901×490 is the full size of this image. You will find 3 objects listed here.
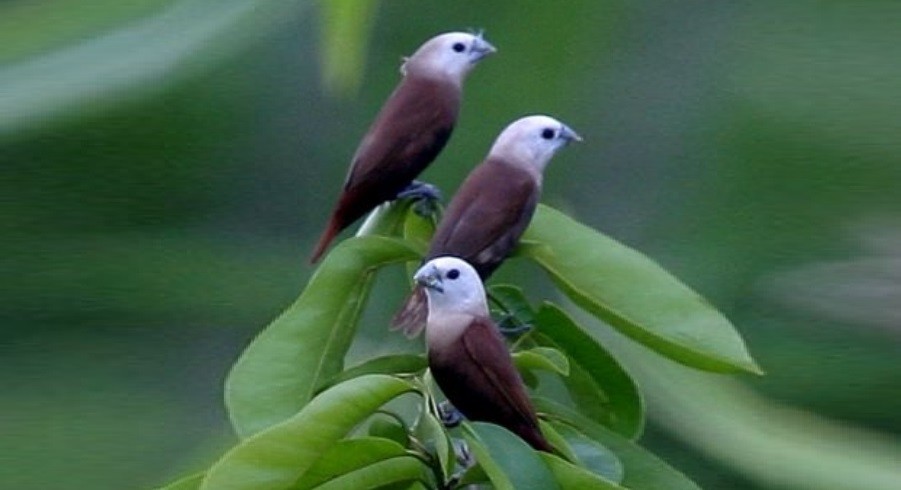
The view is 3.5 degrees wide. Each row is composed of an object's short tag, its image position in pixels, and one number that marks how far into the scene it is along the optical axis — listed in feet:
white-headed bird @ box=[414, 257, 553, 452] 14.30
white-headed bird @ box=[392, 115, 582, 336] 14.46
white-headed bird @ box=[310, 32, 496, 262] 14.63
